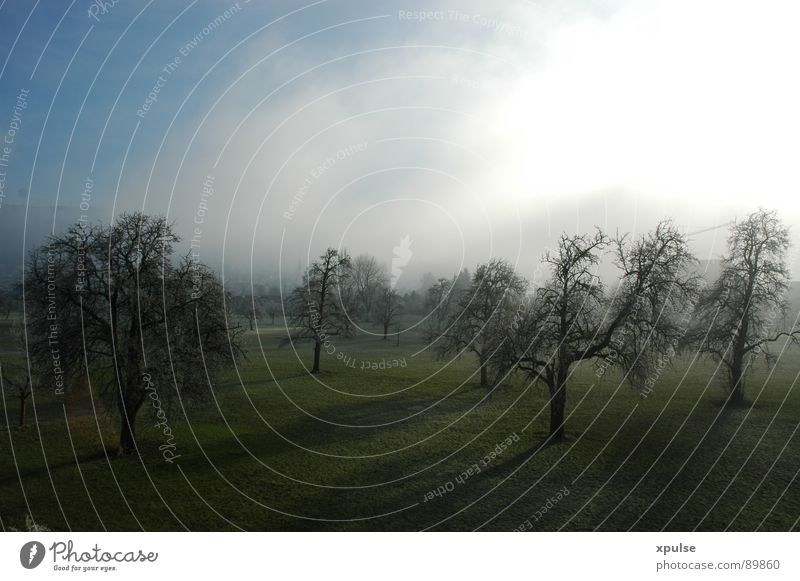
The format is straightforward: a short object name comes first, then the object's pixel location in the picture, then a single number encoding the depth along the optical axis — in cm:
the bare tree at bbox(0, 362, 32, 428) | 1956
